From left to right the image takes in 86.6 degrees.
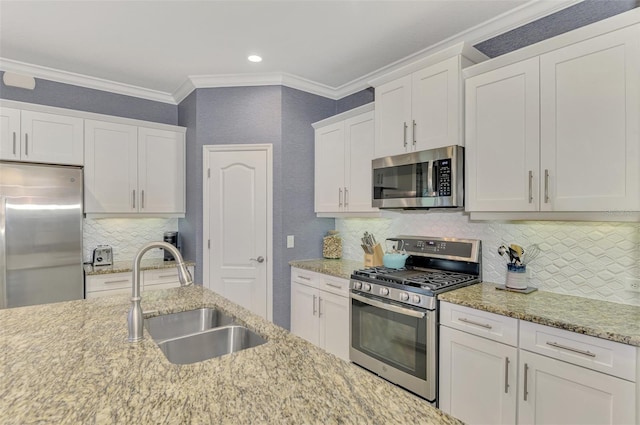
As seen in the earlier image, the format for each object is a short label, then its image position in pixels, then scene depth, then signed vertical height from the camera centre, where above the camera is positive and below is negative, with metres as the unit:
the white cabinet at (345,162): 3.09 +0.48
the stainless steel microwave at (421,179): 2.30 +0.24
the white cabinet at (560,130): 1.67 +0.46
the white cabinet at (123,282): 3.05 -0.66
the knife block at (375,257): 3.05 -0.41
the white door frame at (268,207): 3.41 +0.04
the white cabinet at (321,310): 2.84 -0.89
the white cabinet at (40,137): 2.86 +0.66
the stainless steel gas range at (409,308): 2.14 -0.66
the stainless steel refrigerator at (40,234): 2.66 -0.18
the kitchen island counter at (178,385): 0.83 -0.50
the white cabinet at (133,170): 3.26 +0.43
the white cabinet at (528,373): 1.46 -0.80
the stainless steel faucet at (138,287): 1.29 -0.29
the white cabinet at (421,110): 2.33 +0.75
